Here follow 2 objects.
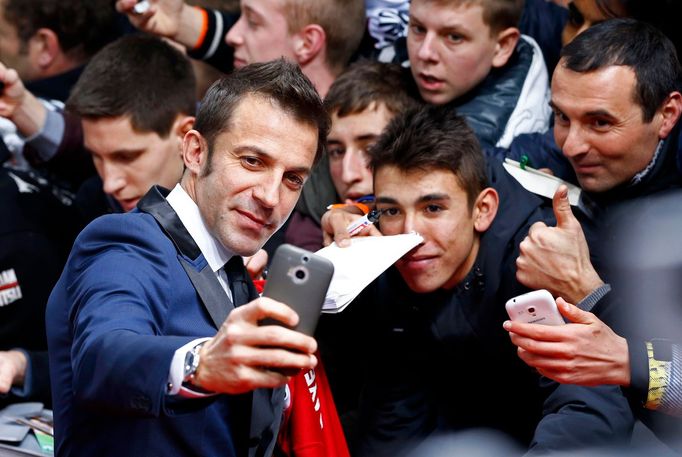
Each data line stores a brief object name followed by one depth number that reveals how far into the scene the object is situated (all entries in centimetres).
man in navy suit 182
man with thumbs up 292
